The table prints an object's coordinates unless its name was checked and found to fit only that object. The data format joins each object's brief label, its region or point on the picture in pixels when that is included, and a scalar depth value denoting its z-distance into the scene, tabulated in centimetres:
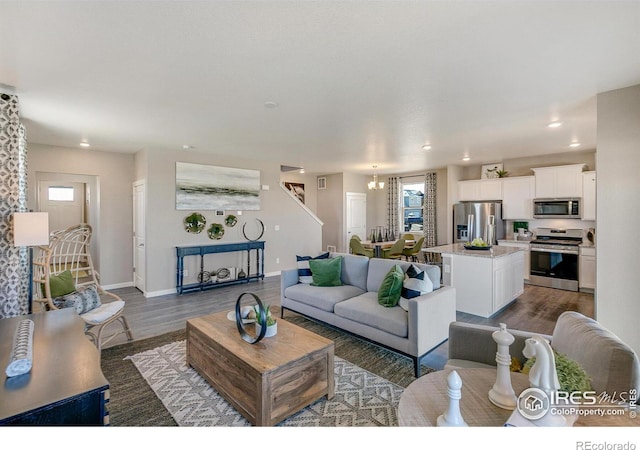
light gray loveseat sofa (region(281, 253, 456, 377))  273
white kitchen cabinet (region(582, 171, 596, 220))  547
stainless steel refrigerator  665
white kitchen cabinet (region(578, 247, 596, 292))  535
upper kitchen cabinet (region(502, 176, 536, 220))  632
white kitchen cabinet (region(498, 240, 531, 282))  608
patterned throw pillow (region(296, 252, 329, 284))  416
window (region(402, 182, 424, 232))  891
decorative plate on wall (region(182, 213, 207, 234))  572
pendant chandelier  771
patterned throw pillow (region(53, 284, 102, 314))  302
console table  547
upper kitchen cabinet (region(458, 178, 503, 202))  679
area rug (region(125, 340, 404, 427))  211
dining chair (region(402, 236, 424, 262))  707
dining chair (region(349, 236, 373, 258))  692
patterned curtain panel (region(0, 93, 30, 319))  295
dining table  720
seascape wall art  569
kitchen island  420
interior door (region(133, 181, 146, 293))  546
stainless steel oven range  554
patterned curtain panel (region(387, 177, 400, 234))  920
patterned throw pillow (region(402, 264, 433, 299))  293
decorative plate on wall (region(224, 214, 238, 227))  625
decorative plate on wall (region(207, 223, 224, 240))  602
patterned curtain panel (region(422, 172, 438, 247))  823
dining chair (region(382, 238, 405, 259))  676
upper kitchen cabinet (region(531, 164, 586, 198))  568
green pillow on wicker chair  308
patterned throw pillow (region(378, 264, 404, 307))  310
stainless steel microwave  572
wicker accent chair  291
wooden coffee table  198
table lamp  275
